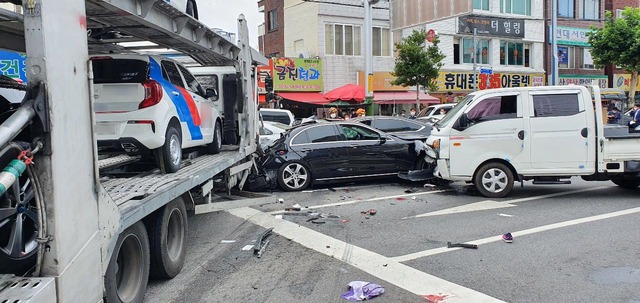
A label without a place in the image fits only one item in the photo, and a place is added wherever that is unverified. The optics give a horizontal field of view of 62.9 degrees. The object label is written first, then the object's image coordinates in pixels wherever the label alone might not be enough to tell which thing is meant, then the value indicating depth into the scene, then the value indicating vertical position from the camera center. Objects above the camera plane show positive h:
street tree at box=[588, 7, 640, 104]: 28.23 +3.46
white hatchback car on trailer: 5.95 +0.12
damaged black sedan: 10.80 -0.91
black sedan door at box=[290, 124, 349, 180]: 10.88 -0.87
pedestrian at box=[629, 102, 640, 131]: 9.65 -0.41
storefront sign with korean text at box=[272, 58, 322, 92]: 27.25 +2.07
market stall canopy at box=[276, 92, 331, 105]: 26.92 +0.84
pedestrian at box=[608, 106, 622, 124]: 20.23 -0.45
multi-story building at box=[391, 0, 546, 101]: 31.73 +4.07
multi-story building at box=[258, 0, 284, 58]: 32.88 +5.57
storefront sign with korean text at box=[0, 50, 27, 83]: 14.28 +1.62
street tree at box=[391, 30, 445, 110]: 25.14 +2.32
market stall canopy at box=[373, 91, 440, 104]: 29.03 +0.70
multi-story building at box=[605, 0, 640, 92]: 37.53 +2.16
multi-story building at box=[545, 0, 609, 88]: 35.78 +4.53
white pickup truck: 9.13 -0.60
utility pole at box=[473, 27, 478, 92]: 28.07 +4.03
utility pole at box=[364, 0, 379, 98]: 23.53 +2.72
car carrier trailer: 2.86 -0.43
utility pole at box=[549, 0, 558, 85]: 24.80 +2.80
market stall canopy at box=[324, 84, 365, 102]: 25.06 +0.88
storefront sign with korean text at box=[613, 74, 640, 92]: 38.31 +1.73
